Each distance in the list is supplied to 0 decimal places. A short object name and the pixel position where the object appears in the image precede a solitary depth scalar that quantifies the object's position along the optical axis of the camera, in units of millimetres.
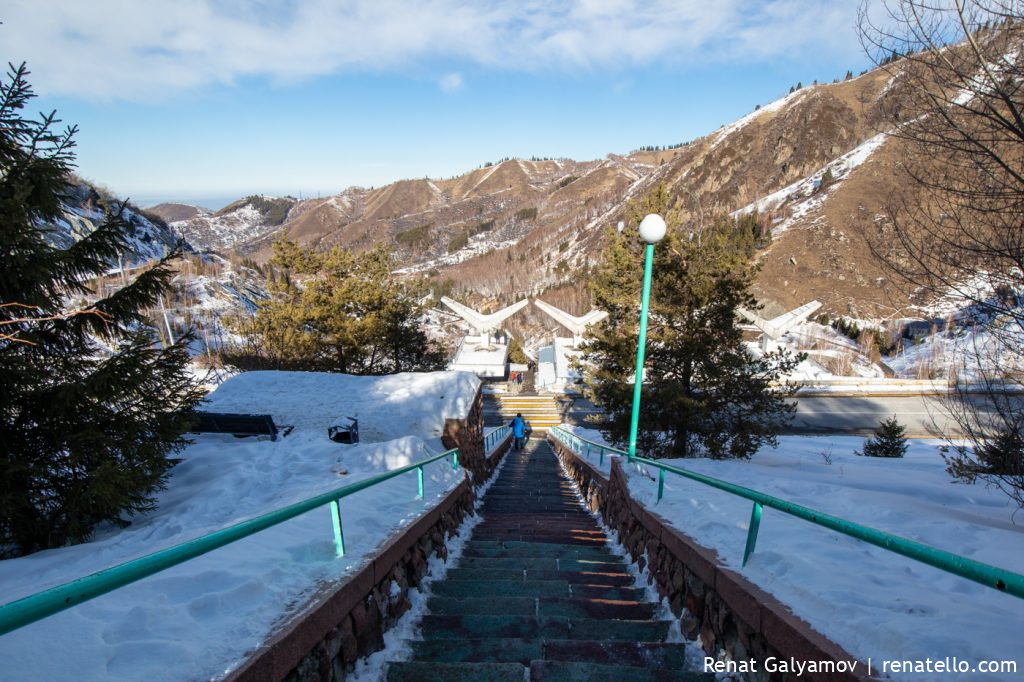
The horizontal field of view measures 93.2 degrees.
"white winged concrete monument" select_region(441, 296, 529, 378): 34281
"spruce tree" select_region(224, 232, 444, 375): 17172
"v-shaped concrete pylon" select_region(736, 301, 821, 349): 27125
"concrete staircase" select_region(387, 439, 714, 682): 2518
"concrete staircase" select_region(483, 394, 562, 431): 24062
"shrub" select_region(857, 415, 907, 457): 12969
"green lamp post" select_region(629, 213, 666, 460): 6457
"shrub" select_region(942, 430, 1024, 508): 5591
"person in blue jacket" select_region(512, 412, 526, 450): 17453
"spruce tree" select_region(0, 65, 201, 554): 4887
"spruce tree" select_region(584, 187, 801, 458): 9938
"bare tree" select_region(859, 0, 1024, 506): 4398
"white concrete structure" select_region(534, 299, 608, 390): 29434
